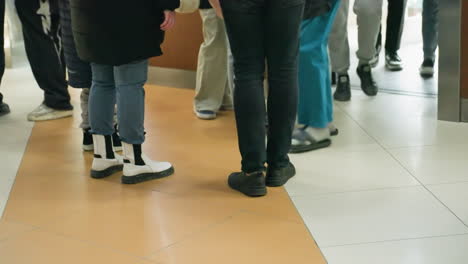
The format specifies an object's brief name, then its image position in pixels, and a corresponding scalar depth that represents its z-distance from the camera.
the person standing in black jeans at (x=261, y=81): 2.80
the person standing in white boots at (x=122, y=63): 2.92
